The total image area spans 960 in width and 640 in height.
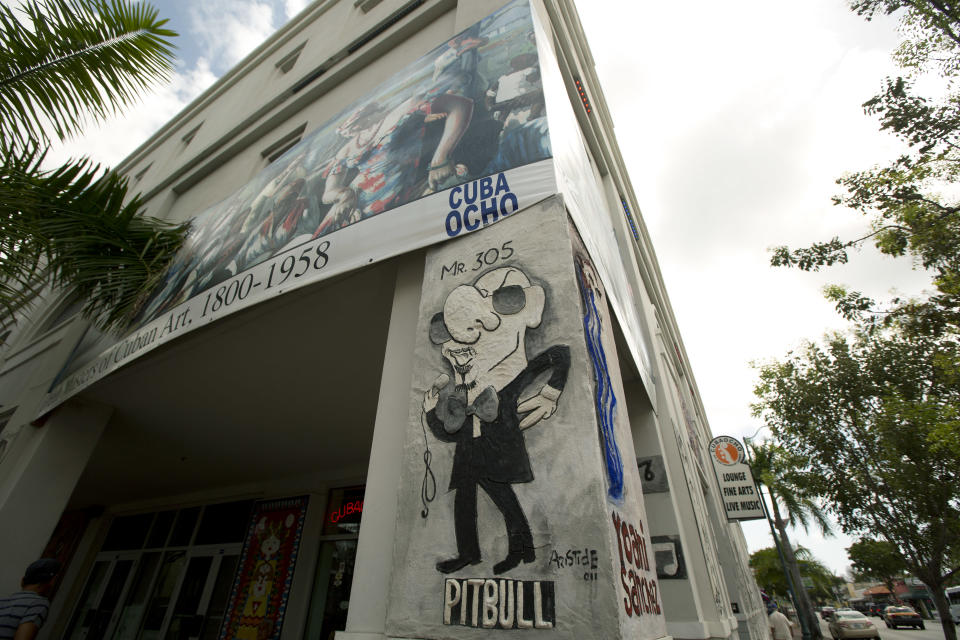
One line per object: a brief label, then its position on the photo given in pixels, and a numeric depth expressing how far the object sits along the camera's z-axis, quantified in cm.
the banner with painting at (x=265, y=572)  650
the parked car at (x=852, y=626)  1847
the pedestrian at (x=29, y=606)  290
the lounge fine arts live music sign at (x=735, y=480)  687
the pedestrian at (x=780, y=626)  1186
